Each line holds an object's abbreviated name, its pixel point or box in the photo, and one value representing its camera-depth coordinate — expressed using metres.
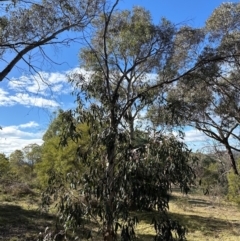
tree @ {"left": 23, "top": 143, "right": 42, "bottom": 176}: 22.78
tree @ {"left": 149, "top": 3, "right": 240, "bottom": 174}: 6.73
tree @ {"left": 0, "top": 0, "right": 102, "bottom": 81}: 4.44
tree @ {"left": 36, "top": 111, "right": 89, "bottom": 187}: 8.98
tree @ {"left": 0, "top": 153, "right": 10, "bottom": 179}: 11.53
